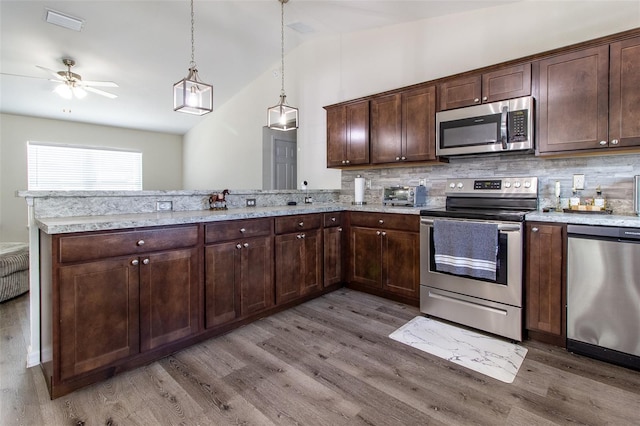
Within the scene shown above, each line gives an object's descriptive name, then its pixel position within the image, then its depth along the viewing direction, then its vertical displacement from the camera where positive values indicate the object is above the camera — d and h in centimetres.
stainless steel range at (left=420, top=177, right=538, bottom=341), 234 -41
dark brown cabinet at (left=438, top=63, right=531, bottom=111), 259 +106
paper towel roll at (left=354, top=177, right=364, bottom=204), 390 +21
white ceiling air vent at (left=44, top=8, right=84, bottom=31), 328 +204
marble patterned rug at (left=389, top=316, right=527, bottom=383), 201 -102
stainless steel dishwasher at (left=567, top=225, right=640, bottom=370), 193 -56
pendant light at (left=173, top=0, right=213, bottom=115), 240 +89
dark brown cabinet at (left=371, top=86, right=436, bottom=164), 316 +87
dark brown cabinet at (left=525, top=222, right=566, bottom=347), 220 -55
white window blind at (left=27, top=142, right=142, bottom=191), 577 +81
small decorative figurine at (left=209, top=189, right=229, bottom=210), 289 +6
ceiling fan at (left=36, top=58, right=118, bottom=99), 406 +163
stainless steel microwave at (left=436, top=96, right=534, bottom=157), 256 +69
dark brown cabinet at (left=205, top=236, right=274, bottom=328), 235 -58
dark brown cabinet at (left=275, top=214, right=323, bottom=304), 286 -48
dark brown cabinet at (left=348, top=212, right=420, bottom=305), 300 -48
